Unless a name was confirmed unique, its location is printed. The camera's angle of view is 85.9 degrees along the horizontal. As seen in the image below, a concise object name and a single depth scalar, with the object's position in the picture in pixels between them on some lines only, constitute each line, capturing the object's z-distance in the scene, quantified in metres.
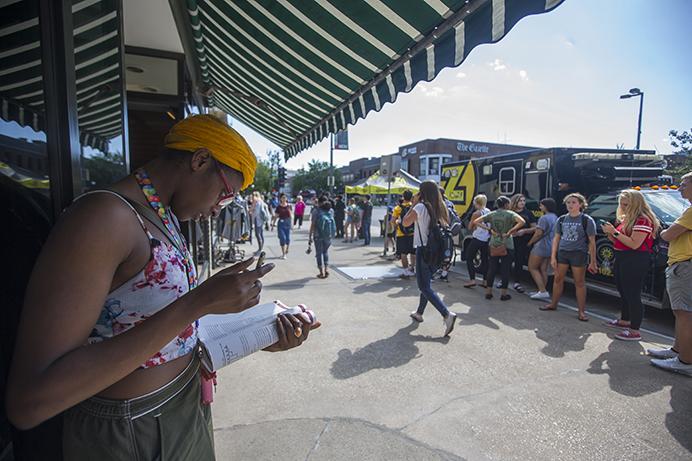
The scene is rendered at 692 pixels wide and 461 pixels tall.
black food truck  5.71
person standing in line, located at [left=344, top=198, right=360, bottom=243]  13.92
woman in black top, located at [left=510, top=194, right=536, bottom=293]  7.20
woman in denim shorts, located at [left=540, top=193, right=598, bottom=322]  5.25
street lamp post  15.84
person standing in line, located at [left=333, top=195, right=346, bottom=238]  14.78
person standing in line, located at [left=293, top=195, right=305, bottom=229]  14.84
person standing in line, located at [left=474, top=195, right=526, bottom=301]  6.34
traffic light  21.30
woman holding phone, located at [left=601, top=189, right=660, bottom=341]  4.47
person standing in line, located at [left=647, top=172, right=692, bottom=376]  3.69
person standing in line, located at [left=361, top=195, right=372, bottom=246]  13.58
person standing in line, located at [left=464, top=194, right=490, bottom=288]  7.18
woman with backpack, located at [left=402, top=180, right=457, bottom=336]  4.84
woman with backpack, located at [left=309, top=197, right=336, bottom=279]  7.72
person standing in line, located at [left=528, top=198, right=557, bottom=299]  6.41
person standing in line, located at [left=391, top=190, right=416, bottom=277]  7.97
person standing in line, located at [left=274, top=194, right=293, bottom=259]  10.05
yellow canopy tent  17.34
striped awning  1.95
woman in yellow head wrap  0.77
